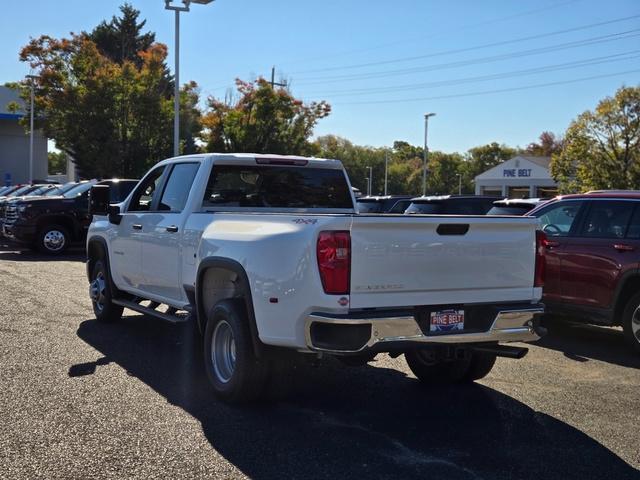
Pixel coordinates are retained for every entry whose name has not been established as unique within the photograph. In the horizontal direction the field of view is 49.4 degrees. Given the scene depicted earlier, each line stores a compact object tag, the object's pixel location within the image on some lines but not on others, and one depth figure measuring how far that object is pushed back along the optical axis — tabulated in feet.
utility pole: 131.51
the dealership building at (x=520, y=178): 198.49
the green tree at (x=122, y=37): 219.61
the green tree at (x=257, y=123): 107.24
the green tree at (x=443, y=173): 356.59
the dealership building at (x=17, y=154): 184.03
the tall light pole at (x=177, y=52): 73.67
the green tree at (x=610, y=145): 106.73
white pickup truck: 15.06
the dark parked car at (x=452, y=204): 36.83
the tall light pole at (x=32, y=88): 108.03
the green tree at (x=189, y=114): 117.39
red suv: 24.48
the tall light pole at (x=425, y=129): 181.41
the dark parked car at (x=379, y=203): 50.08
